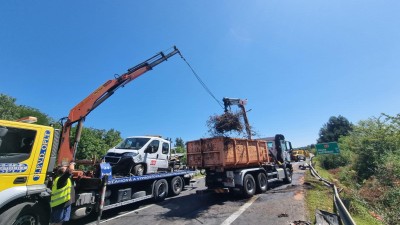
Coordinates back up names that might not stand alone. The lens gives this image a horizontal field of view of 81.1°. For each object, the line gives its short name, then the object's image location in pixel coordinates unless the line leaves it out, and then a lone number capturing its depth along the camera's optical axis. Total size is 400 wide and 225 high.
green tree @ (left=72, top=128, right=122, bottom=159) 24.69
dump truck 9.57
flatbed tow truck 4.74
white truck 9.31
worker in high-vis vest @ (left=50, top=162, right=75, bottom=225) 5.47
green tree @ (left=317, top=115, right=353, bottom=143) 71.96
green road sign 20.36
